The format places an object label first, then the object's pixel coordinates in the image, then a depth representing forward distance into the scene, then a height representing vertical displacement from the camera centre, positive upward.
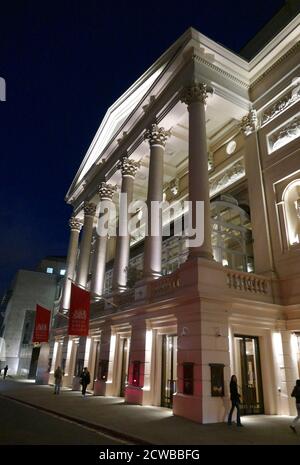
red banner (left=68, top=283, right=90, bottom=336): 16.23 +2.46
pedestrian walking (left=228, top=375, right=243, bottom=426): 9.31 -0.69
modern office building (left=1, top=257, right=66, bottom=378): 42.12 +6.70
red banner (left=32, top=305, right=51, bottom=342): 22.42 +2.51
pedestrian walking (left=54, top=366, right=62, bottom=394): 17.52 -0.75
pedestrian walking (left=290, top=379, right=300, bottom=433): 8.89 -0.47
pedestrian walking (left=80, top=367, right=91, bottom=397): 16.64 -0.67
